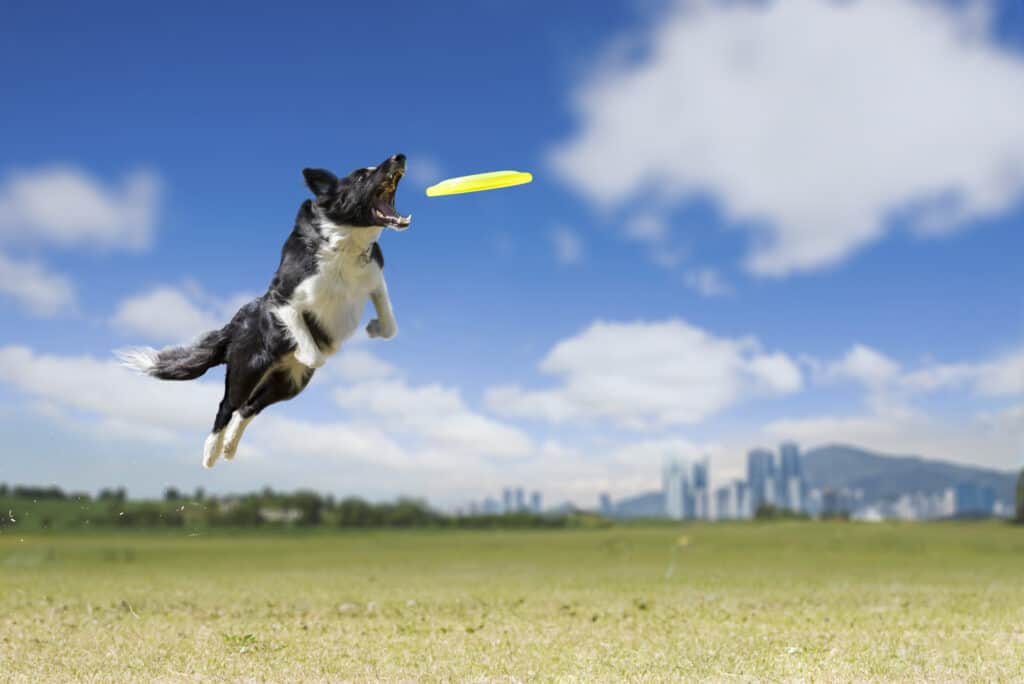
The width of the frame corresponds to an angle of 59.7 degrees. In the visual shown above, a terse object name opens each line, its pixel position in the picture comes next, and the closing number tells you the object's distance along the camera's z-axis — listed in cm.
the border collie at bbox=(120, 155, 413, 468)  470
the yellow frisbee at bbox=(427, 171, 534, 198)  466
